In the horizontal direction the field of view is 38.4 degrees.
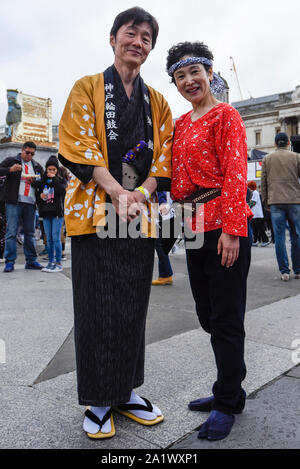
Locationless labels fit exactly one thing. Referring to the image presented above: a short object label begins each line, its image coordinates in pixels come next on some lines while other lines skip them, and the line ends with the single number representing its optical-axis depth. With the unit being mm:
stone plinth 13695
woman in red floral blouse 1901
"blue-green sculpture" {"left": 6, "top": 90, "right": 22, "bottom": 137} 14531
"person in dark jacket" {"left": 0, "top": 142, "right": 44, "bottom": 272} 6438
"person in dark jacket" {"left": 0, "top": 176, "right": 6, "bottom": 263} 7891
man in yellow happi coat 1903
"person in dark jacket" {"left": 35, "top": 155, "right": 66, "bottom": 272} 6512
